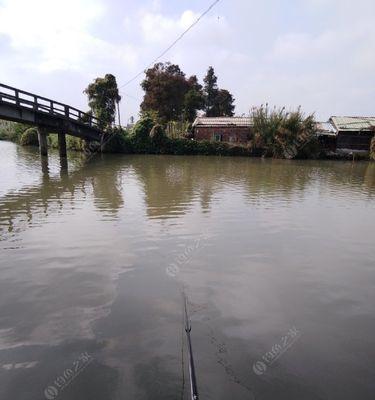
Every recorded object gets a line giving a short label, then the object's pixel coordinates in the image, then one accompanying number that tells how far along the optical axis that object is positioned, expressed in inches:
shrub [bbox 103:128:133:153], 1391.5
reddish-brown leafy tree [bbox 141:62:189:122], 2018.9
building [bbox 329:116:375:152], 1464.1
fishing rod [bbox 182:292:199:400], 111.0
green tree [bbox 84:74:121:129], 1679.4
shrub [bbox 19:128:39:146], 1786.4
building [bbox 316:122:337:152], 1485.0
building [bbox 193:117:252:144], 1539.1
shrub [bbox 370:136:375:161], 1362.0
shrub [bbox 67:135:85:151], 1526.1
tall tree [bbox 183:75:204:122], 1886.1
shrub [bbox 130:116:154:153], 1443.2
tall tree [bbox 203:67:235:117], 2320.4
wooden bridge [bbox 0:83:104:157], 861.8
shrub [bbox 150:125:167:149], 1422.2
